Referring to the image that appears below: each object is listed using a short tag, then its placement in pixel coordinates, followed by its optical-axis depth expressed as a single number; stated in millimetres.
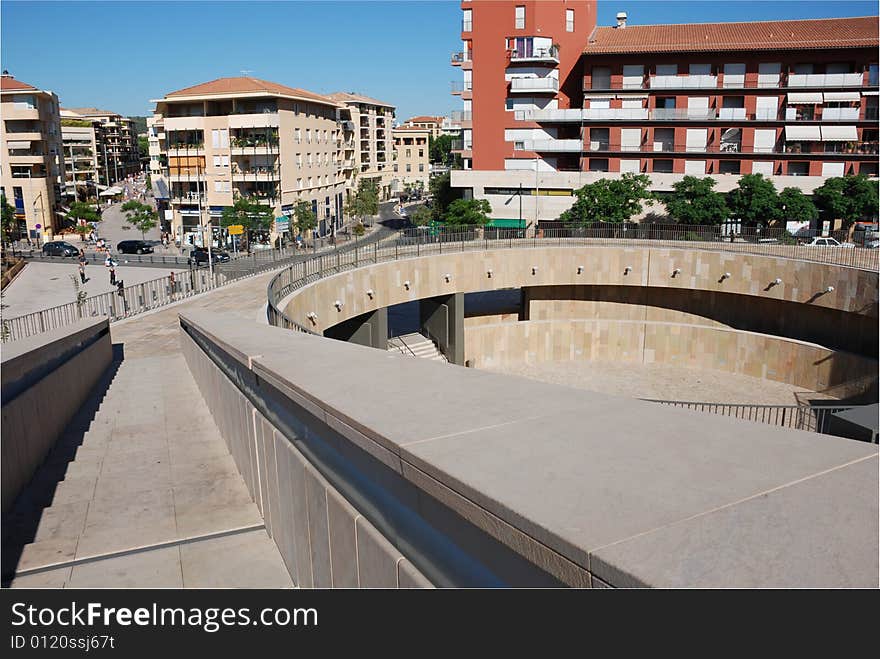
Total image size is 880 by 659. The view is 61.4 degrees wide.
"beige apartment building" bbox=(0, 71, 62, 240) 67000
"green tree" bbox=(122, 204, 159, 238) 59722
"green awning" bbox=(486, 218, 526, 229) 48375
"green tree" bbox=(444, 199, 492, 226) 45344
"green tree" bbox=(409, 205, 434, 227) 59825
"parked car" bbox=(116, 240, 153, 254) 54812
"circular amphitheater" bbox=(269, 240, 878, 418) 28953
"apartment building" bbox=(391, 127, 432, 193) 111750
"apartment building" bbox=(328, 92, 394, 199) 82562
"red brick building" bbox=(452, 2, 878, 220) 44469
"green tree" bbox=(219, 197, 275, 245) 53406
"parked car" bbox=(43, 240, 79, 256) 49494
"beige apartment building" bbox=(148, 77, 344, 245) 56531
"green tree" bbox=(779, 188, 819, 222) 41344
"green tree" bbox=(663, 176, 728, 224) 41312
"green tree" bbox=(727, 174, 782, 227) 41062
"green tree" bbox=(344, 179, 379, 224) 71500
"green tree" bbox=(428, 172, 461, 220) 55938
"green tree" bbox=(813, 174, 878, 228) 41312
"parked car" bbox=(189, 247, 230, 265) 45403
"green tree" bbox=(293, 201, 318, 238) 57969
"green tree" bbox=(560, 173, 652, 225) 41688
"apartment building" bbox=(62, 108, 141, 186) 110062
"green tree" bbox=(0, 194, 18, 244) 57828
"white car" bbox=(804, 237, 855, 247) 35212
